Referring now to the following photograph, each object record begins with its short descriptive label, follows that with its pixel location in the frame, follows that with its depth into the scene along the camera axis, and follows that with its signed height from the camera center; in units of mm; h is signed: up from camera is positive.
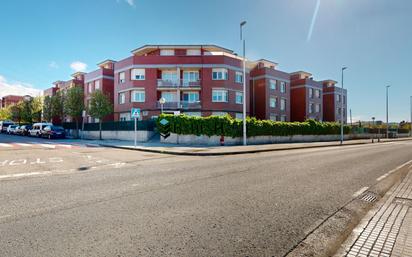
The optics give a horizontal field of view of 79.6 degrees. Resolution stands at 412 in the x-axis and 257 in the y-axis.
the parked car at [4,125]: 49184 +722
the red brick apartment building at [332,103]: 56125 +5895
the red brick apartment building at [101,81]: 42781 +8381
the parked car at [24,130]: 39031 -223
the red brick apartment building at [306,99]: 49531 +6189
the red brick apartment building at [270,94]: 43219 +6373
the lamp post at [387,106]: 47278 +4310
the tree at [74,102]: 36062 +3900
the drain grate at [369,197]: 5829 -1665
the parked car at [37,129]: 33719 -53
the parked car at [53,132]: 31531 -431
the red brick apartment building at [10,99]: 102194 +12343
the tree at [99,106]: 32000 +2952
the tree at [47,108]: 43094 +3608
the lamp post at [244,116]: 22094 +1161
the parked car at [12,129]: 42997 -74
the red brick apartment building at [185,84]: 36188 +6646
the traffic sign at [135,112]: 19414 +1315
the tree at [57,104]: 42531 +4237
